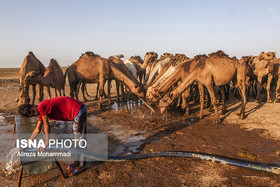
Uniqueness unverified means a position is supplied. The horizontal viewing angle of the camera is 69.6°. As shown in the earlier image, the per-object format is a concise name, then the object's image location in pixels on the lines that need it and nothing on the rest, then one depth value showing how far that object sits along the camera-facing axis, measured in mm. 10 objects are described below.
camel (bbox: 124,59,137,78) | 15753
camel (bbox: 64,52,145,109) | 10625
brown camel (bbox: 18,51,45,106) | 9051
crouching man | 4055
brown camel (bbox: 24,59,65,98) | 9164
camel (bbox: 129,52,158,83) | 17016
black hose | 4457
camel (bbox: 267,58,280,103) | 11868
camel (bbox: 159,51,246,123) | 8336
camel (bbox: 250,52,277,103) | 11617
